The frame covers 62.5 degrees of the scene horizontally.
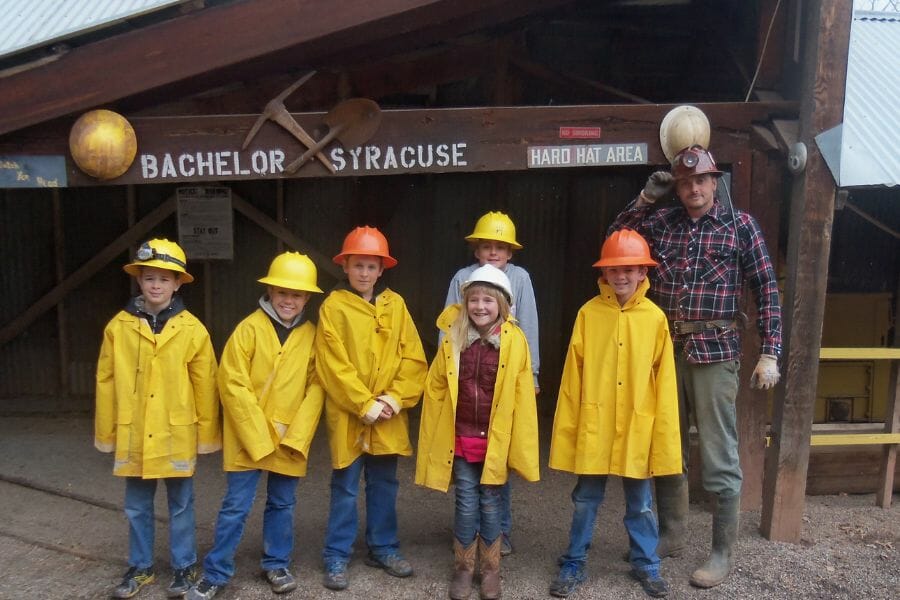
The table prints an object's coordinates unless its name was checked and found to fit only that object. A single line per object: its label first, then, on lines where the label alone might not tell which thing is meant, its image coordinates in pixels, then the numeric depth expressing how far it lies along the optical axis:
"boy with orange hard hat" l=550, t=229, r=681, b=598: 3.65
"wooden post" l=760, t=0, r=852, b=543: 4.20
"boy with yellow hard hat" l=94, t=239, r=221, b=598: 3.52
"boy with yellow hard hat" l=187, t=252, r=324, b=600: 3.58
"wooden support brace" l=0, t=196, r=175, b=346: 6.54
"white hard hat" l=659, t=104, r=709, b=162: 4.17
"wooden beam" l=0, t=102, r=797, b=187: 4.05
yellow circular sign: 3.83
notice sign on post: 6.54
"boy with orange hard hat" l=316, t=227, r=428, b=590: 3.73
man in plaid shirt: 3.91
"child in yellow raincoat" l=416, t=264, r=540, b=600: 3.62
